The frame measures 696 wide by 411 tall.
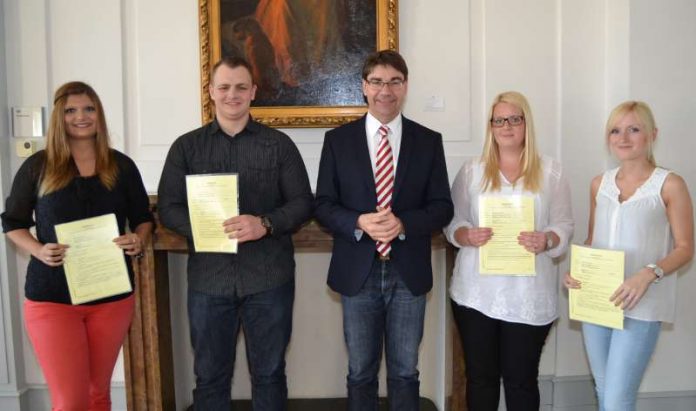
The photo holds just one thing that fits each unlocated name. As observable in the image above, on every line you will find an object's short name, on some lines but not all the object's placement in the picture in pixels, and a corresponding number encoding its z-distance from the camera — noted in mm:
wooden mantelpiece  2820
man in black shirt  2260
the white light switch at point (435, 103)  3342
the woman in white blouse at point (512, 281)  2240
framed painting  3252
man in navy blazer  2260
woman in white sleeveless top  2141
